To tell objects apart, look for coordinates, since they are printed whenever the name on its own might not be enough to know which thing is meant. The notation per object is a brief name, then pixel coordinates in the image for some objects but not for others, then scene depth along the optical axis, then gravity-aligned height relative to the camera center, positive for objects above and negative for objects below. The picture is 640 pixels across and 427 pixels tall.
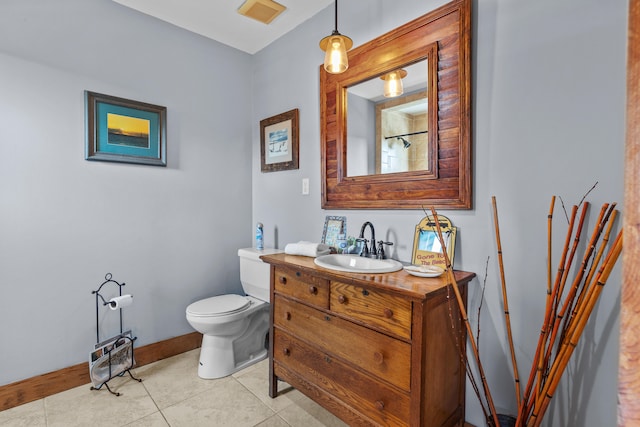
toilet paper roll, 1.94 -0.61
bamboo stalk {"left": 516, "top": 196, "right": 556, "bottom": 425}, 1.11 -0.36
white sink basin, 1.45 -0.30
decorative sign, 1.51 -0.18
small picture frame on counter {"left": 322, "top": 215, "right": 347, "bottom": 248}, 2.02 -0.16
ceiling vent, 2.07 +1.36
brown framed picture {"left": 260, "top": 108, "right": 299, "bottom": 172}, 2.38 +0.52
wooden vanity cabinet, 1.19 -0.61
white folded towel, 1.80 -0.26
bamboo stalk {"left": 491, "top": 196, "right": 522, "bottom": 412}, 1.22 -0.43
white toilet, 2.02 -0.80
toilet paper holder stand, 1.89 -0.95
